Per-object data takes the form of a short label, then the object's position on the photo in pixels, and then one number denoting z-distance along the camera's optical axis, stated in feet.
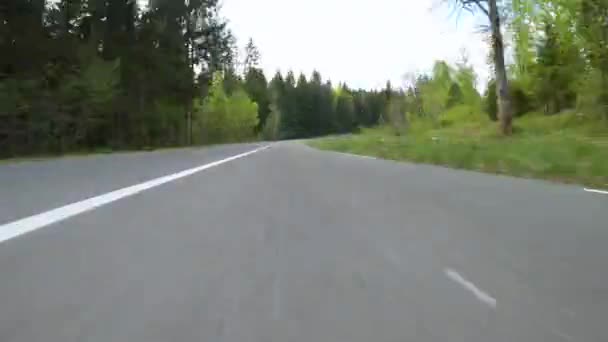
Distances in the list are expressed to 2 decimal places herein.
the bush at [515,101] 153.17
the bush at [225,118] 220.02
